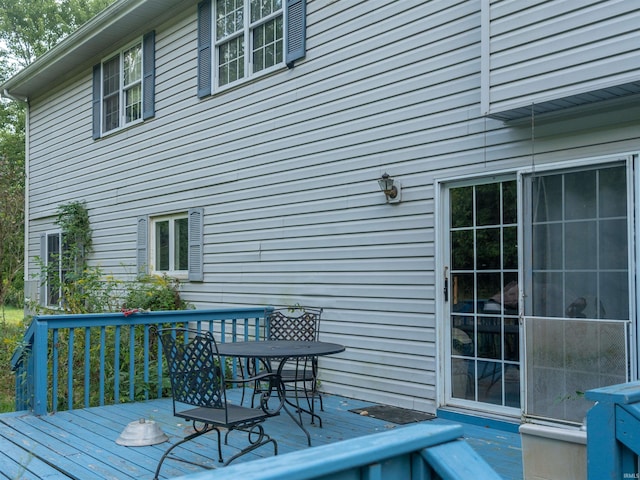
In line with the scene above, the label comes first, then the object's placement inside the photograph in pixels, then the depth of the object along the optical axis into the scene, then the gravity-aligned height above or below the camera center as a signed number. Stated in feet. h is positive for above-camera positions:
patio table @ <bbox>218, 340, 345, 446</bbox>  13.78 -2.21
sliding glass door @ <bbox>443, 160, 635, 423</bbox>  13.23 -0.75
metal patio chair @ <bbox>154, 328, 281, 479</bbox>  12.05 -2.65
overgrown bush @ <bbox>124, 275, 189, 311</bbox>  27.12 -1.69
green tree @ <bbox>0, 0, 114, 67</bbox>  81.00 +31.62
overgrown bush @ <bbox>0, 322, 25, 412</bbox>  22.39 -4.88
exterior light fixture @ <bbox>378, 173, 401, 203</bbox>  18.19 +2.08
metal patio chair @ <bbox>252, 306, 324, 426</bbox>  16.74 -2.30
